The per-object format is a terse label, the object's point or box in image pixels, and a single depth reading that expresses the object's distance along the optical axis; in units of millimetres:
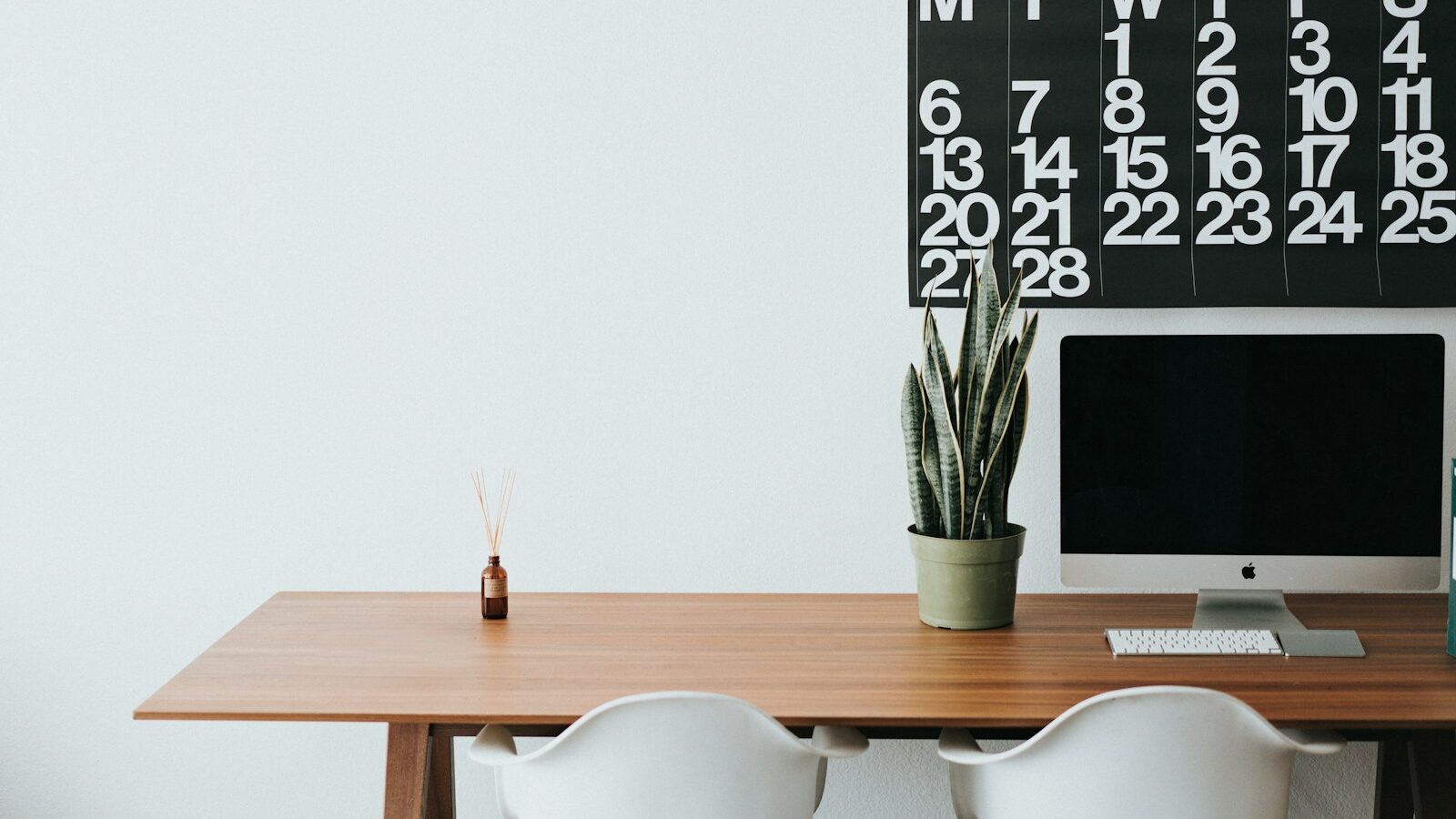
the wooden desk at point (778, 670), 1618
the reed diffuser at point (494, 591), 2109
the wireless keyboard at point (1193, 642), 1846
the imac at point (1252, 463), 1936
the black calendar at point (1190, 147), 2199
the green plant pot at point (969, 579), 1975
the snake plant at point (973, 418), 1986
